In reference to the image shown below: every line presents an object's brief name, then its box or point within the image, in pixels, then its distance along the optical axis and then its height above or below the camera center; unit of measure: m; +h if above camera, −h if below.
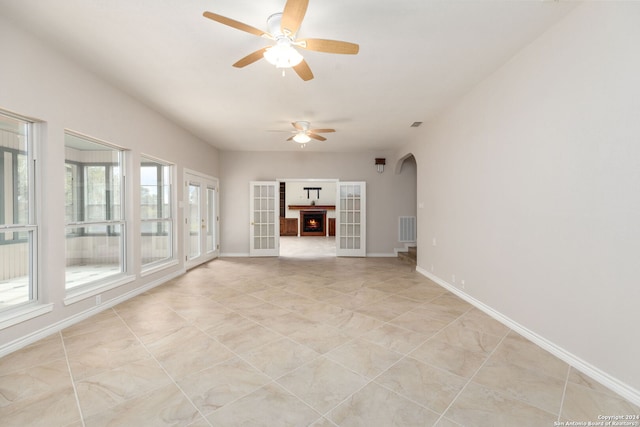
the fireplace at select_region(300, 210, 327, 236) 12.91 -0.58
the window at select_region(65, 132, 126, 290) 3.11 -0.02
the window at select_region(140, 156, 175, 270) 4.30 -0.04
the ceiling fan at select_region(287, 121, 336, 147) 4.68 +1.38
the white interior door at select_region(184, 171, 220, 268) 5.52 -0.20
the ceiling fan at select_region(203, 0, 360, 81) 1.87 +1.32
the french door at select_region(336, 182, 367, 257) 7.29 -0.30
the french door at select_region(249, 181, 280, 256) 7.22 -0.24
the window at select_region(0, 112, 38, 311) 2.40 -0.05
